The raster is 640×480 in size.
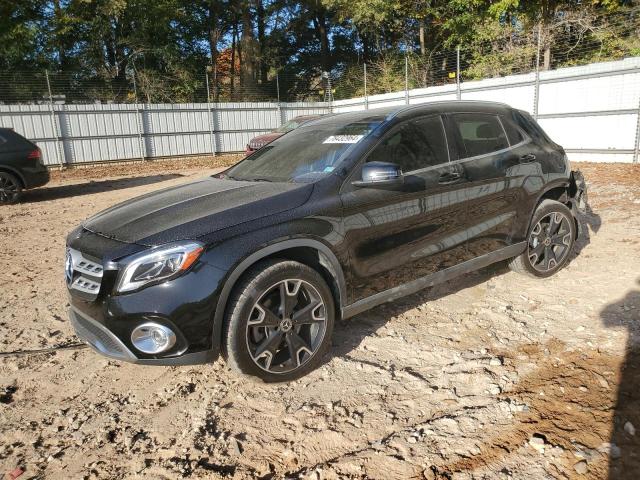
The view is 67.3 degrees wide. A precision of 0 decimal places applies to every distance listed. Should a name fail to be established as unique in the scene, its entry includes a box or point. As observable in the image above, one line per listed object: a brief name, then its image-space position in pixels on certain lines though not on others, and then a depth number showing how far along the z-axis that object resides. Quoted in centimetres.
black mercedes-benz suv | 255
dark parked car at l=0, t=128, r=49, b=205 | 937
